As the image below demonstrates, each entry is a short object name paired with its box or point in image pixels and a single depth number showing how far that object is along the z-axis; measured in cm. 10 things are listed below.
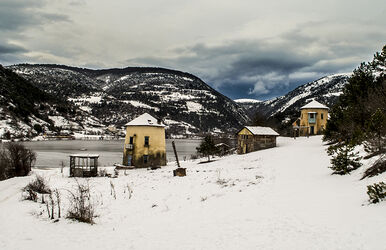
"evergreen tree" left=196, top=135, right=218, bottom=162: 5261
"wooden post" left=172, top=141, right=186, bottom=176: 3022
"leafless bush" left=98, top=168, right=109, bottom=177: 3869
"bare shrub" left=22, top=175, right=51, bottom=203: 2211
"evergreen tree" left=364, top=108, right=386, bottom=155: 1405
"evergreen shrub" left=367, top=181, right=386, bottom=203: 1091
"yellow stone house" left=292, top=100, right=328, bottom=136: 6312
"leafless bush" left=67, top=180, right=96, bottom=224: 1508
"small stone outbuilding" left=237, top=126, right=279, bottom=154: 5103
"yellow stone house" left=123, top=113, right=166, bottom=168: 4841
